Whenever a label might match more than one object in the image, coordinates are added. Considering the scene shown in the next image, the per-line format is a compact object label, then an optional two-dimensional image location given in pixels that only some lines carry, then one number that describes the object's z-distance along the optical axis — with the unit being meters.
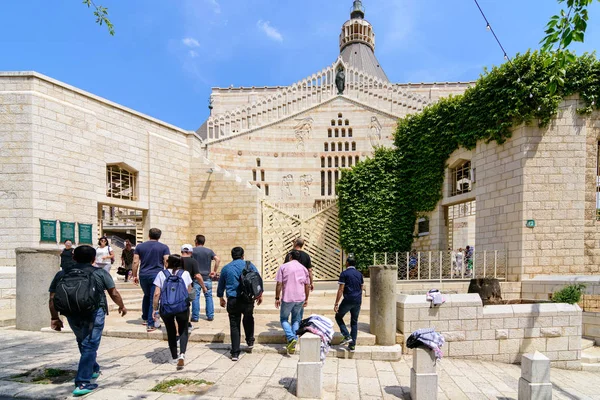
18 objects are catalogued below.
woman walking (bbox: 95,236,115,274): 7.93
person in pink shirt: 5.63
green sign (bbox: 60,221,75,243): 9.86
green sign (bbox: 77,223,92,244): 10.31
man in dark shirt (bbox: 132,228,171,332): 6.36
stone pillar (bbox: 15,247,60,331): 6.75
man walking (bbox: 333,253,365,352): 5.85
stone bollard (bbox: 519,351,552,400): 4.55
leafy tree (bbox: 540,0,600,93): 4.14
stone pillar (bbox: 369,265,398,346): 6.33
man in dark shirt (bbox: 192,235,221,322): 7.18
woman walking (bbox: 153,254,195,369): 4.87
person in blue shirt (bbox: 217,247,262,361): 5.43
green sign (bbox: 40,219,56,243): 9.41
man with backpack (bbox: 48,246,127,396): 3.86
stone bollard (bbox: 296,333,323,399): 4.36
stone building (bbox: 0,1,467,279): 9.48
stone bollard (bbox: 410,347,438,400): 4.50
